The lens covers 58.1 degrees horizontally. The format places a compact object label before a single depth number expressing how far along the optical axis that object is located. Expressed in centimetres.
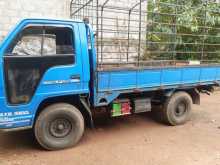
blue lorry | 305
